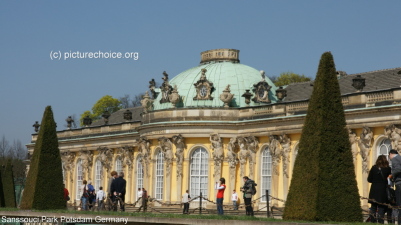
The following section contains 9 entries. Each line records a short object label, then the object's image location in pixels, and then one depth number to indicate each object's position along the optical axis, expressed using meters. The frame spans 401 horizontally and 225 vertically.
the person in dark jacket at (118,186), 32.47
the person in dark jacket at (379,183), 22.94
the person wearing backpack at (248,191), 34.06
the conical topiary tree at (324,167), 22.23
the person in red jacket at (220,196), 33.22
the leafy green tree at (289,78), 74.77
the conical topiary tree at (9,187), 52.42
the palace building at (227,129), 44.91
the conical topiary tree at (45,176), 31.94
